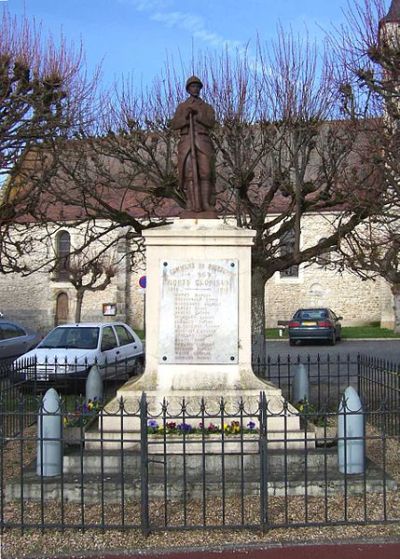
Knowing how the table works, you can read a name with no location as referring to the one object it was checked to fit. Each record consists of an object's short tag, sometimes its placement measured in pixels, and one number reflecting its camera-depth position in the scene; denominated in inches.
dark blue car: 887.1
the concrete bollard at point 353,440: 216.4
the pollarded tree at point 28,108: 381.7
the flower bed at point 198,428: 234.2
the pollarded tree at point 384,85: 324.2
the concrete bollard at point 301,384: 340.5
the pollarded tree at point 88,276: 988.6
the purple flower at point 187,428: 232.5
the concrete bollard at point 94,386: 333.4
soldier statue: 263.0
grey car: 614.2
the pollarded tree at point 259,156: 400.2
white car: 405.7
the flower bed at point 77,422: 257.3
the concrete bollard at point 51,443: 216.8
